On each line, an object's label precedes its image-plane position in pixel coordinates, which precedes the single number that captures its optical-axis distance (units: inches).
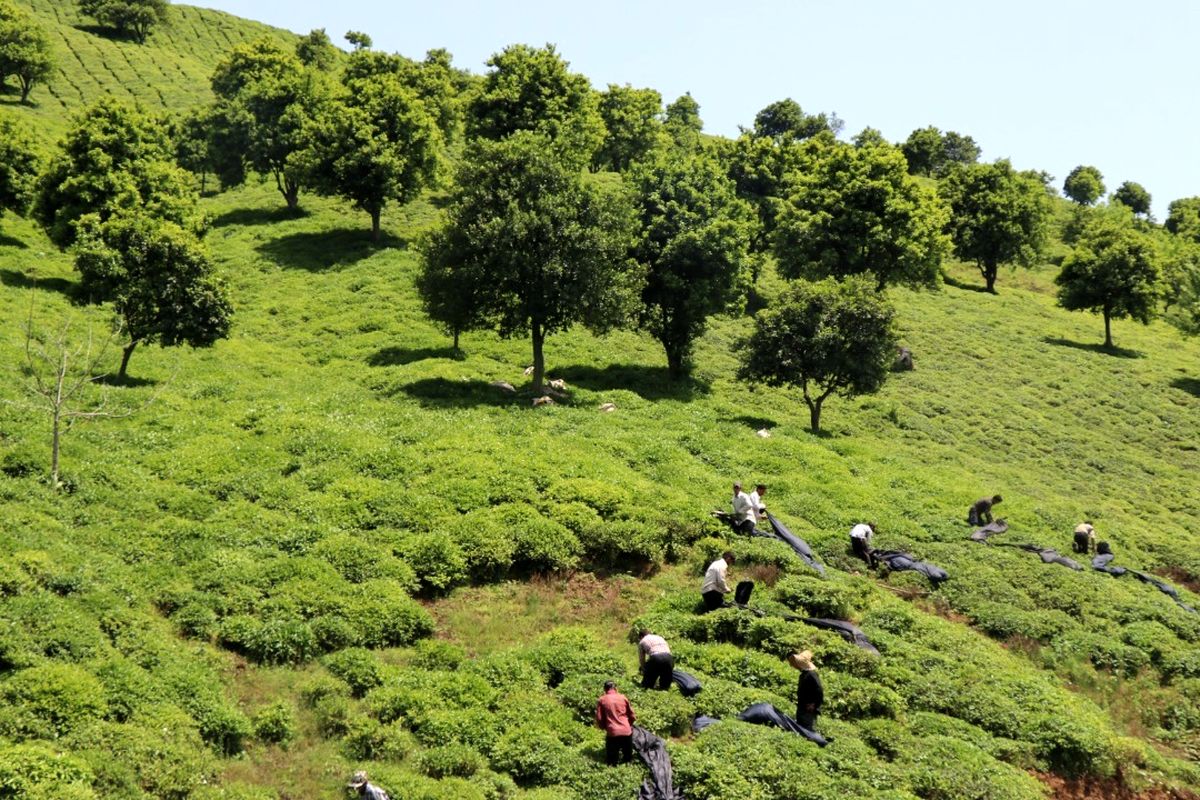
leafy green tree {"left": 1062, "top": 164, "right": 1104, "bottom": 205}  6407.5
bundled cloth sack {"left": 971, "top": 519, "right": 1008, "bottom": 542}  1304.1
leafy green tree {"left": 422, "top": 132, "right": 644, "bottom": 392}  1620.3
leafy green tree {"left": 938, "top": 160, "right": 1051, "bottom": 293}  3469.5
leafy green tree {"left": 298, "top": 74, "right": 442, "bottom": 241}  2527.1
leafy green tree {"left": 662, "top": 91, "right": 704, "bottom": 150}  4480.6
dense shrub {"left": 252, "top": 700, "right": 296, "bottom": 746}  684.7
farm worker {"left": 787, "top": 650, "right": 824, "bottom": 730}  741.9
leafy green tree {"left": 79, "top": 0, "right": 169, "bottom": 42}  5359.3
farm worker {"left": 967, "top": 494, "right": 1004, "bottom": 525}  1366.9
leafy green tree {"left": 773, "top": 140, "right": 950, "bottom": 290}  2546.8
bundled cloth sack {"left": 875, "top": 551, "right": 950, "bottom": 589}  1147.9
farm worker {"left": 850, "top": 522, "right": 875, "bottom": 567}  1169.4
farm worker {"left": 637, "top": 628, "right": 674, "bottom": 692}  776.3
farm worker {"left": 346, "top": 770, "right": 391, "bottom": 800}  602.5
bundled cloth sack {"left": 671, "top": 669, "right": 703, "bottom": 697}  784.9
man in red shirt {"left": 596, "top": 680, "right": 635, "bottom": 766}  675.4
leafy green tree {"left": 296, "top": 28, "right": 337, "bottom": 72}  5260.8
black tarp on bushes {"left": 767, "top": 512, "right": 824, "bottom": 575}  1113.7
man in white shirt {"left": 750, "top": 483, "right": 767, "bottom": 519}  1176.6
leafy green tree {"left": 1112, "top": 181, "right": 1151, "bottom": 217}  6407.5
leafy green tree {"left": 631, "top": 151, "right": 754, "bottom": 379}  1916.8
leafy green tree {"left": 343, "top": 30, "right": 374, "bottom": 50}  5305.1
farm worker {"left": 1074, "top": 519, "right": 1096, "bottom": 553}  1366.9
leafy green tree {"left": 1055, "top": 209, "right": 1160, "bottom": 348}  3006.9
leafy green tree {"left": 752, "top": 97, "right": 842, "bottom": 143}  6166.3
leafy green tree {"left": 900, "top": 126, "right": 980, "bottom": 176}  5585.6
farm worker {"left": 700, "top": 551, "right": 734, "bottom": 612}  936.9
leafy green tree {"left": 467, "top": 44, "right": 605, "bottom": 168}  2876.5
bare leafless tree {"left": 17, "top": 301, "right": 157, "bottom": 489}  975.1
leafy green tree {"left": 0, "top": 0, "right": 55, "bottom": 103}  3863.2
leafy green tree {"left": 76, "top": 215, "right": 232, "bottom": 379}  1514.5
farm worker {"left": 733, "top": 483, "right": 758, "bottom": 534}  1155.3
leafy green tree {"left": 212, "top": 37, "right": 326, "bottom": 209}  3043.8
